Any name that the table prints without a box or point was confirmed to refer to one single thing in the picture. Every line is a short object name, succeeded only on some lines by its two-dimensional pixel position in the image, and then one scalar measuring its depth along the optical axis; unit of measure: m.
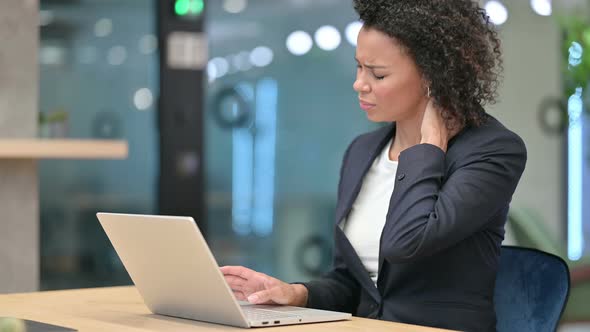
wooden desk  3.03
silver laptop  2.97
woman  3.29
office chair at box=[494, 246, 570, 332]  3.29
